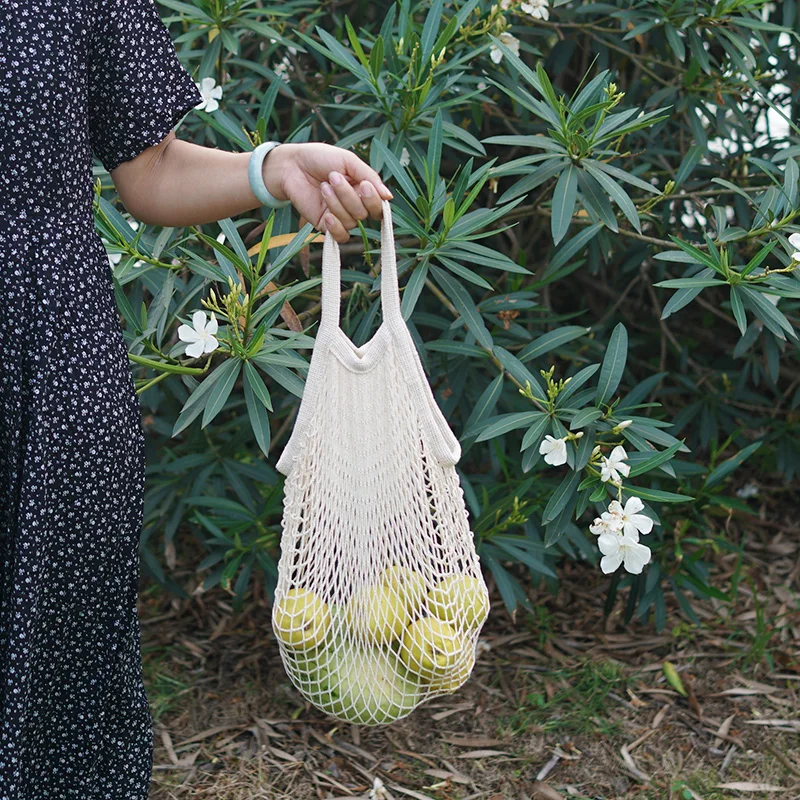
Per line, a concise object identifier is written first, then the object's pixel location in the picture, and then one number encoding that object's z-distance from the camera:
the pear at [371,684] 1.63
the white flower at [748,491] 3.06
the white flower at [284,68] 2.48
